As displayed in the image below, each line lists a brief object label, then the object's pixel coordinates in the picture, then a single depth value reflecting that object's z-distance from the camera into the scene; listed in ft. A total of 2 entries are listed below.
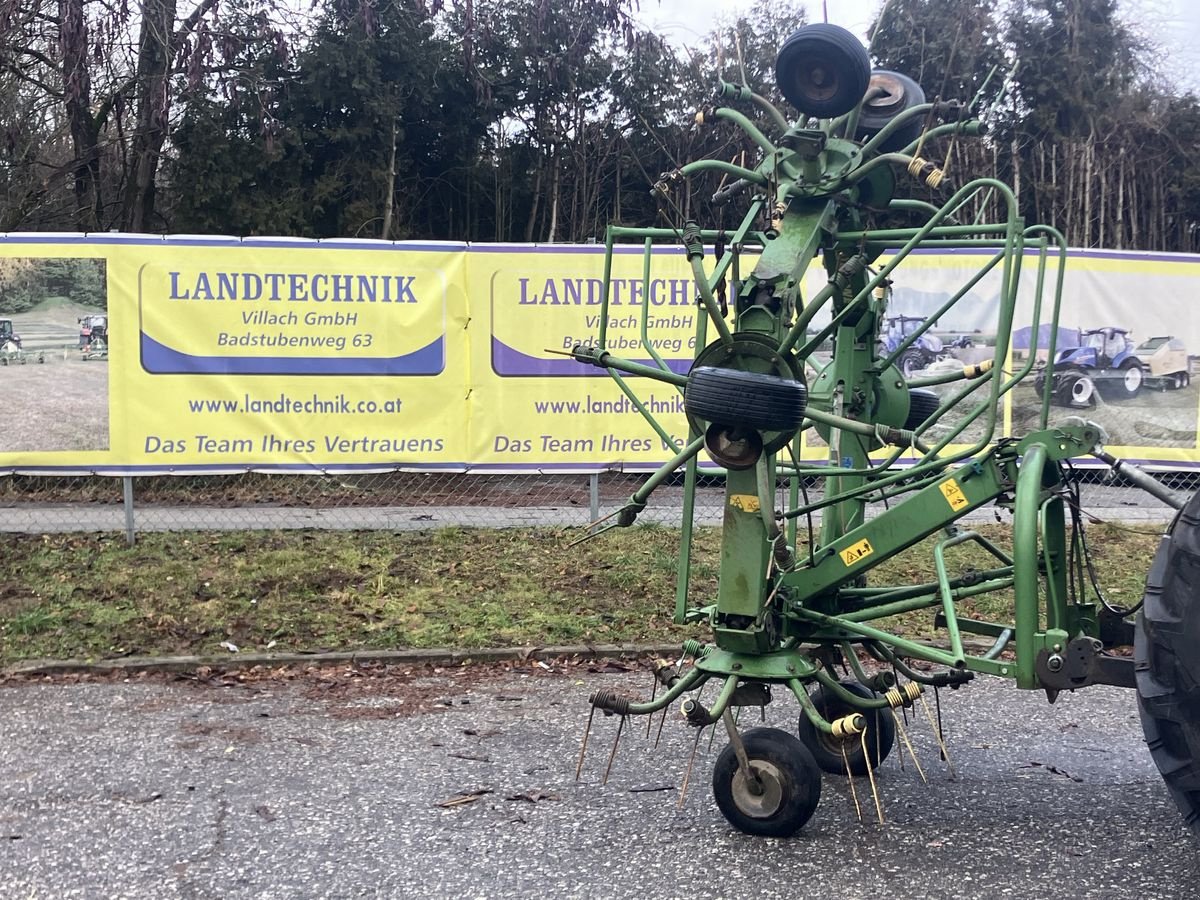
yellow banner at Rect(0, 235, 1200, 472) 26.43
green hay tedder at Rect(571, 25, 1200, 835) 12.14
